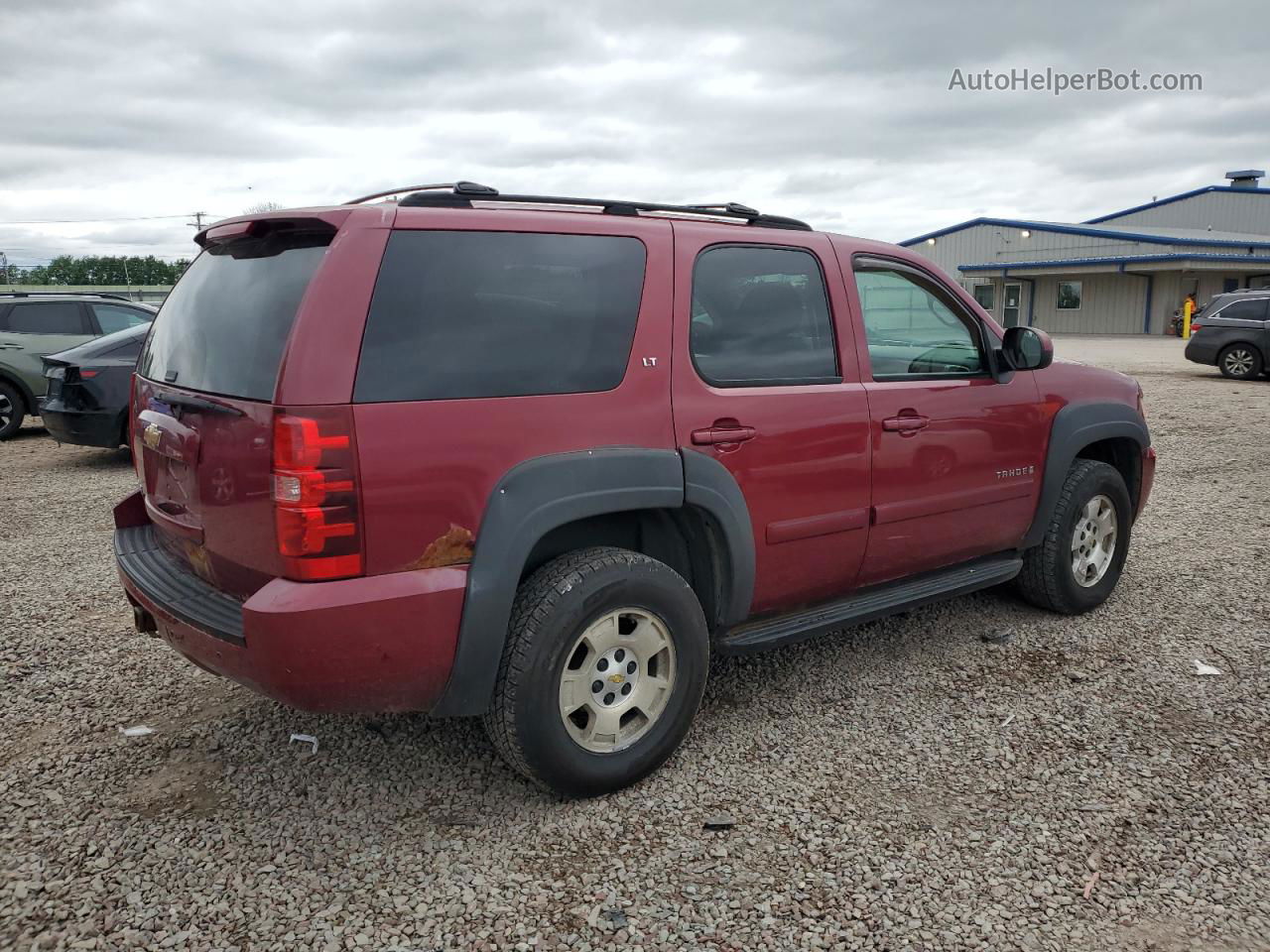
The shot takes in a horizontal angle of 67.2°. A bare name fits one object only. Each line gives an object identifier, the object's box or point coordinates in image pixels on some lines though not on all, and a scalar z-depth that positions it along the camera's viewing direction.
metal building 34.69
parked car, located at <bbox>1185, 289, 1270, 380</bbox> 17.59
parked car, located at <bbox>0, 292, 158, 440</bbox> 10.91
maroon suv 2.56
